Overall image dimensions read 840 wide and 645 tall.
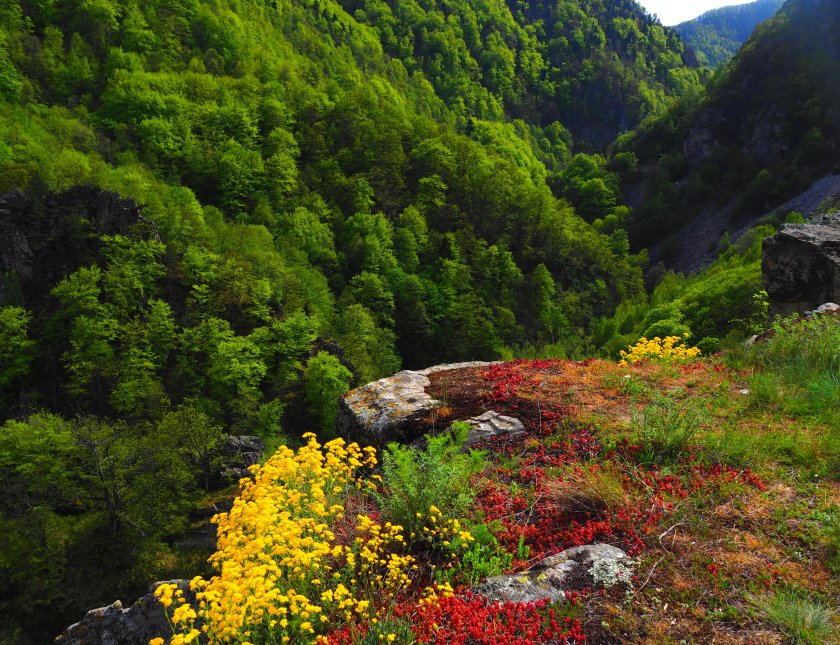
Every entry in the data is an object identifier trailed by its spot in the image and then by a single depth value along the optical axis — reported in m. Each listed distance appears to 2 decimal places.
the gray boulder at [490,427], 6.68
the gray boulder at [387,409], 7.71
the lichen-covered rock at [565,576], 3.74
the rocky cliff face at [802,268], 15.13
